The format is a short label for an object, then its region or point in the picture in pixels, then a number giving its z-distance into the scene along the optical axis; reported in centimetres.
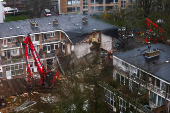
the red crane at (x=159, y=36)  3660
